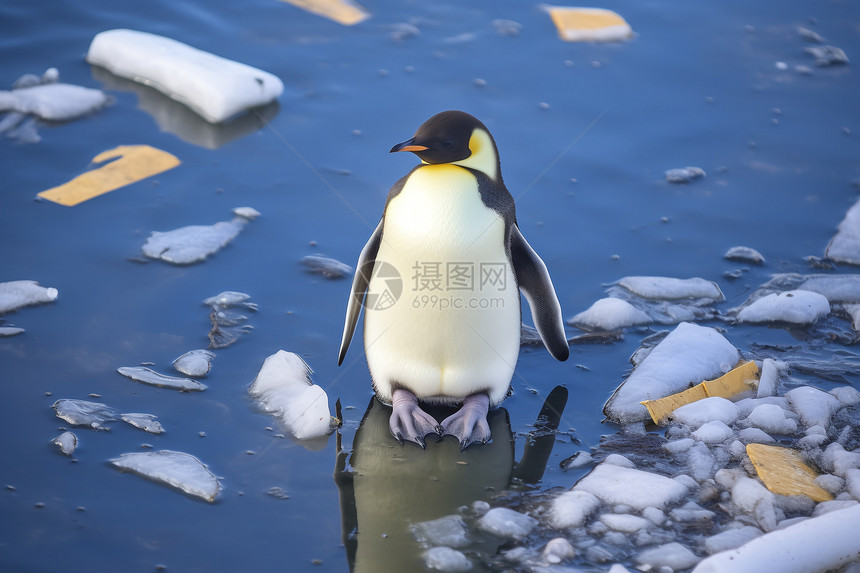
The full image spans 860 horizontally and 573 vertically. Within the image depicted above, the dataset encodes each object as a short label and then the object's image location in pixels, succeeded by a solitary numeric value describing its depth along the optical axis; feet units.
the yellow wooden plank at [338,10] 30.96
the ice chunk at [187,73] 25.03
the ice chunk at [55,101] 24.40
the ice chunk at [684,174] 23.95
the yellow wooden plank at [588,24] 30.81
